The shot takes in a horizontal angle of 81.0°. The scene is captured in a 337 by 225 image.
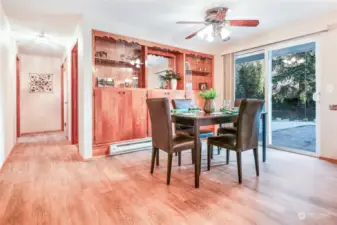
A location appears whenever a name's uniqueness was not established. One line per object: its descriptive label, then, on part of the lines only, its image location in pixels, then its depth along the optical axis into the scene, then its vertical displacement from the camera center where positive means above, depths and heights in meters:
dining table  2.12 -0.17
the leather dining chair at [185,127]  3.19 -0.35
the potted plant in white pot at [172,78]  4.36 +0.64
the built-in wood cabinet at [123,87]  3.39 +0.40
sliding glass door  3.49 +0.27
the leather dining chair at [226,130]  3.18 -0.40
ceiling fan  2.61 +1.16
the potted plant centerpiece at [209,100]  2.72 +0.09
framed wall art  5.57 +0.71
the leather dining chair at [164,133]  2.18 -0.31
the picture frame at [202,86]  4.99 +0.51
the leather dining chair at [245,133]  2.22 -0.32
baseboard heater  3.42 -0.72
